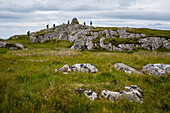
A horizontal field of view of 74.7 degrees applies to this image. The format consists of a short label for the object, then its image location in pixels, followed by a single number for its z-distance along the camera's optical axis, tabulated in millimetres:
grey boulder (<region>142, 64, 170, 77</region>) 9234
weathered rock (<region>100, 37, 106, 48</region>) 28784
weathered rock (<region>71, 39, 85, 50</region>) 30806
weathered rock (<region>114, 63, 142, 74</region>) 9672
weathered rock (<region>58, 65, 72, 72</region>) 9713
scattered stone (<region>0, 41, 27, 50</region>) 31447
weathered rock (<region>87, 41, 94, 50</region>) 28792
